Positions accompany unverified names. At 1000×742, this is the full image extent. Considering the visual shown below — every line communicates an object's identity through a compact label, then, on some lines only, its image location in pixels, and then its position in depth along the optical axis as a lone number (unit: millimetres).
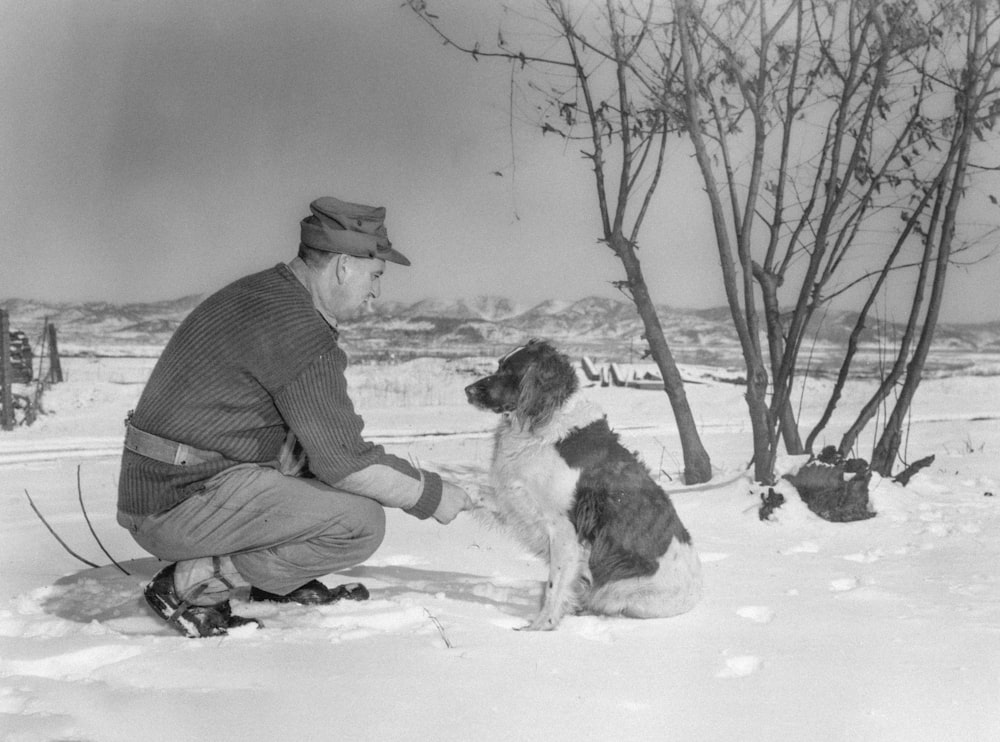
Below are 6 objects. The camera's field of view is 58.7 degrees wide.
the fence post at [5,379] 11938
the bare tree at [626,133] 6293
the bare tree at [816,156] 6160
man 2902
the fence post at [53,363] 16252
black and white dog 3369
